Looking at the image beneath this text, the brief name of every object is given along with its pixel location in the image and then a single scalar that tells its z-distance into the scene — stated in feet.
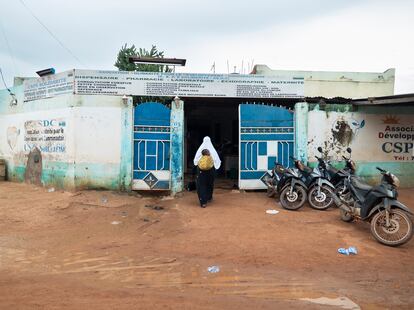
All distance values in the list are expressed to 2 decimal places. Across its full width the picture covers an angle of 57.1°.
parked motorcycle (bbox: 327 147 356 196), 26.78
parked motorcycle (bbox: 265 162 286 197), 28.53
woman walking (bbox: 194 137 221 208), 27.91
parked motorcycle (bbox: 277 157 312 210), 26.30
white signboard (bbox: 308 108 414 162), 32.81
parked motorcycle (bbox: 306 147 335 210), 26.09
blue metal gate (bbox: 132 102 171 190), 31.24
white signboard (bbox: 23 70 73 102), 31.40
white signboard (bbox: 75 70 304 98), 30.86
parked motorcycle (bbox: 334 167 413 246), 18.89
